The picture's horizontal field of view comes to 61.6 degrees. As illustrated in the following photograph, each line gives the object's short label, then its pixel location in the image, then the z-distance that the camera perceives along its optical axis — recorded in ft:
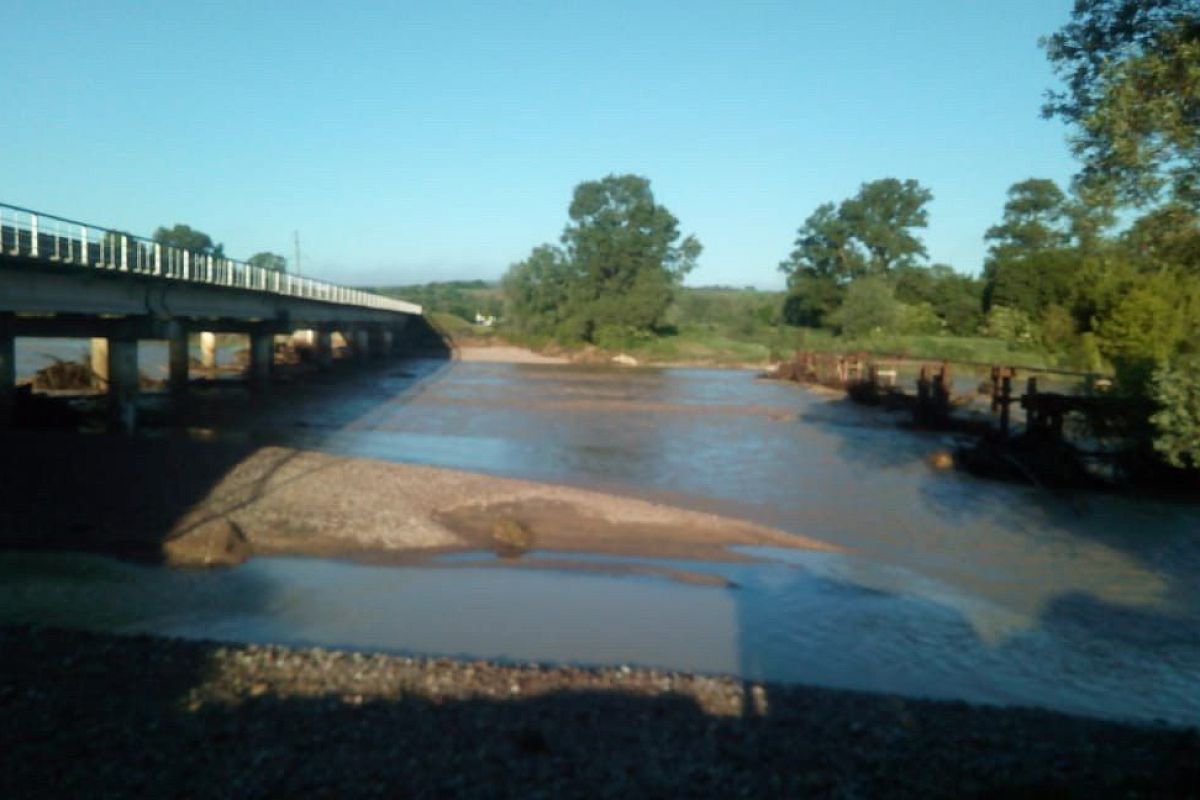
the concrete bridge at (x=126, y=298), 78.38
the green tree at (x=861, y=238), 331.98
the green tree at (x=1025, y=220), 305.12
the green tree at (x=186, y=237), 386.36
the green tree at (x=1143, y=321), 139.64
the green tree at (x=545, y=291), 338.95
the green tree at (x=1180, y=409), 48.70
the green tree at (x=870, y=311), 278.46
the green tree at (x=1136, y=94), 32.55
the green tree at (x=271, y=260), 352.36
